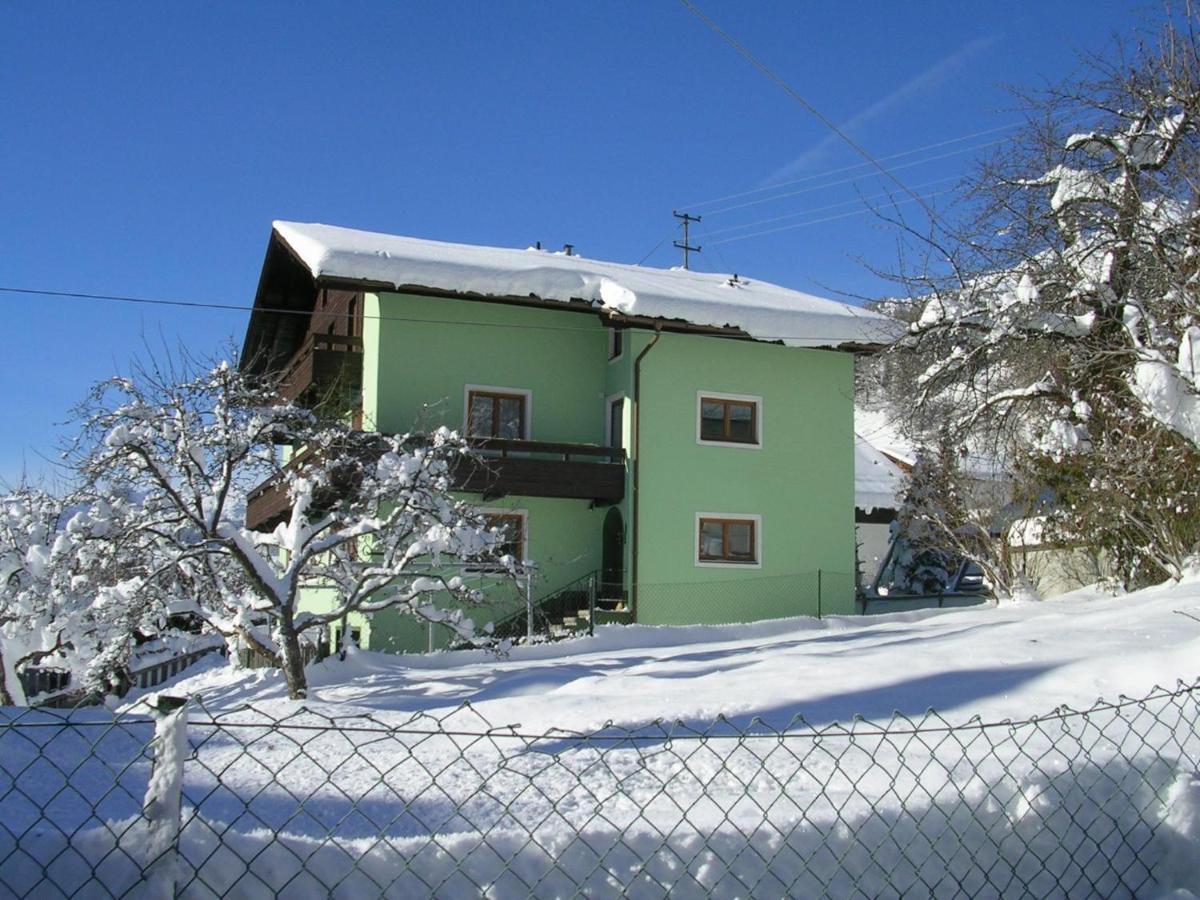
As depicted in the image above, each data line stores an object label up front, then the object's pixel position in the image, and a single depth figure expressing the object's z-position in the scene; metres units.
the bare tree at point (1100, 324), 12.99
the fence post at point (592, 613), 18.31
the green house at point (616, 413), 21.83
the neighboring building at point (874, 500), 32.77
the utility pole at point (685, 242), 40.28
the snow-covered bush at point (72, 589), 13.97
